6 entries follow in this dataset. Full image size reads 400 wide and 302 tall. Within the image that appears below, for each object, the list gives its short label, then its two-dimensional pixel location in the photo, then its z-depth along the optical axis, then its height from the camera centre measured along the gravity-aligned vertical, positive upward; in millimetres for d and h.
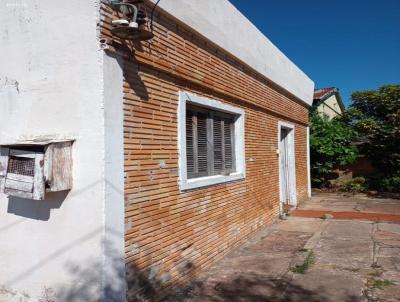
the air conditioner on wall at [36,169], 3484 -6
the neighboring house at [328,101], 18614 +3638
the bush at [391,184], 13597 -806
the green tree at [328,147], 14383 +611
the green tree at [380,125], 13781 +1403
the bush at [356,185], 14352 -866
